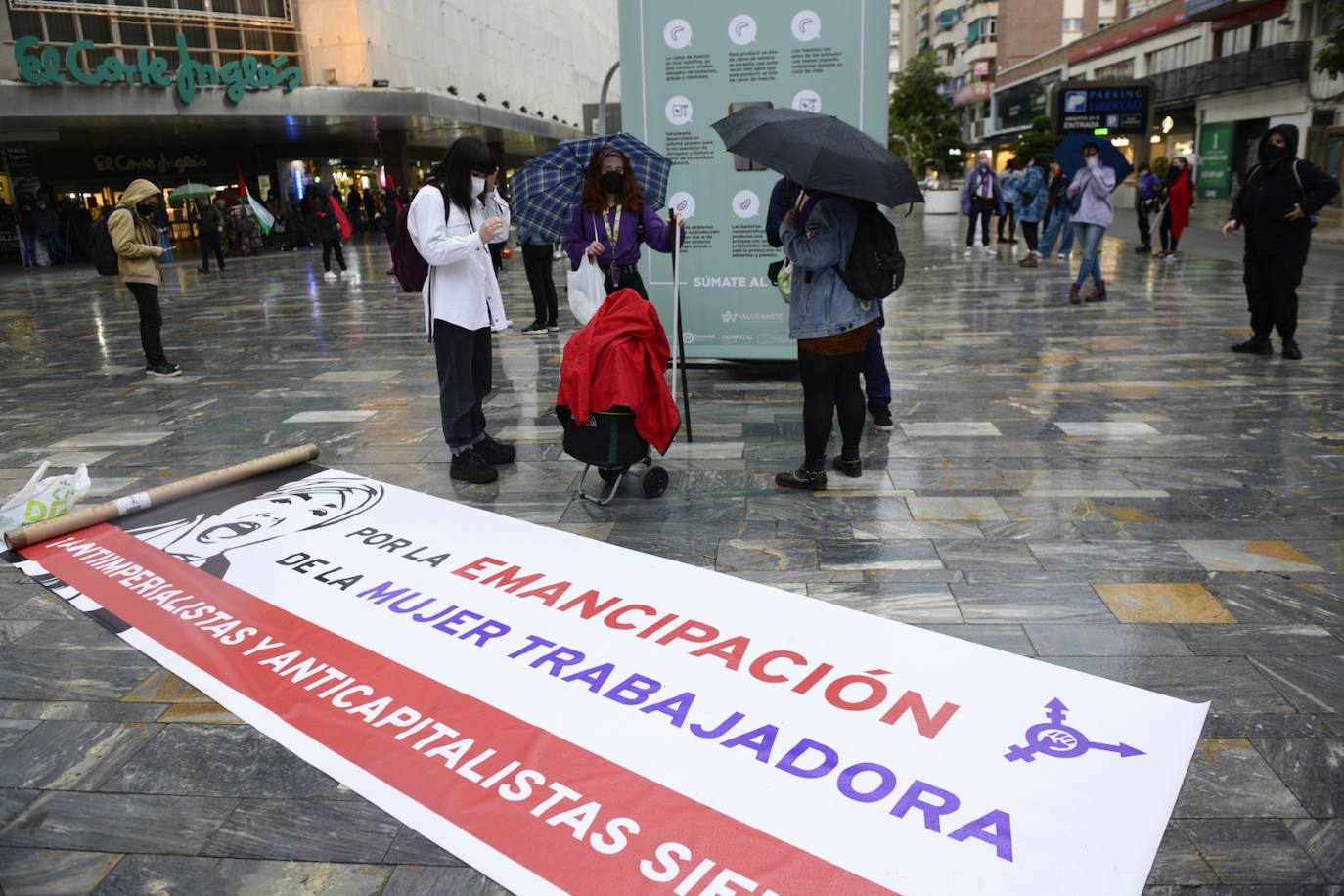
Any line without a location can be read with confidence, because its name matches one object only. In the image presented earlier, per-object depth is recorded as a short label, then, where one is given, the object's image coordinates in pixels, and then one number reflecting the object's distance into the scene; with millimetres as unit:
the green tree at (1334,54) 19281
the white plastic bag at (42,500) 4926
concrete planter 35125
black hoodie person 7656
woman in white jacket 5094
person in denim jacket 4828
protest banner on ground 2525
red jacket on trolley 4863
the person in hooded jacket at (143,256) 8883
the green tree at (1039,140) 37250
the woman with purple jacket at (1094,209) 11695
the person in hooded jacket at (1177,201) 16156
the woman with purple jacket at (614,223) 6113
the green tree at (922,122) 49625
